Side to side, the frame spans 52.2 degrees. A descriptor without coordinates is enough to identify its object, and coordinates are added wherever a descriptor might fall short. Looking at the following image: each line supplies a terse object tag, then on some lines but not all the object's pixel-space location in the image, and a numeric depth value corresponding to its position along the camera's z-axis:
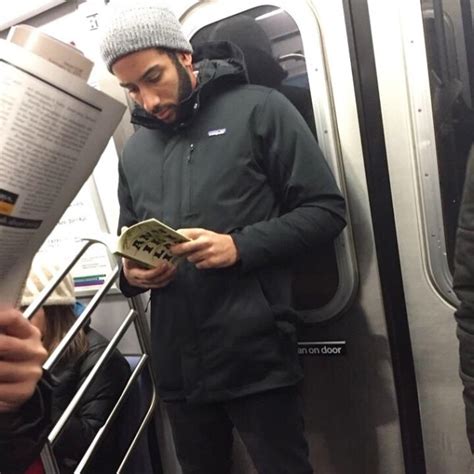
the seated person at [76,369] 1.98
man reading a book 1.47
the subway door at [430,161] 1.51
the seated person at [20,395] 0.80
